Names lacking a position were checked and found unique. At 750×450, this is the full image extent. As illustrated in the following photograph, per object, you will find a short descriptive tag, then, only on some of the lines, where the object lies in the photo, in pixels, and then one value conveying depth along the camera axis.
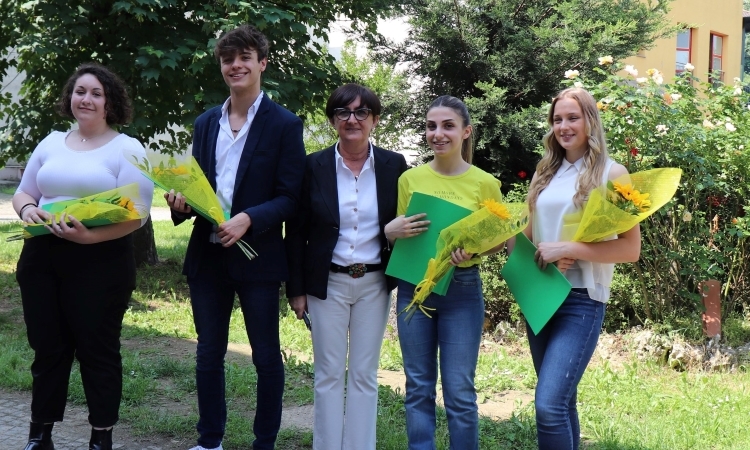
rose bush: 6.93
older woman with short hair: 3.71
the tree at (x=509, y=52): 9.88
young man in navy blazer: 3.79
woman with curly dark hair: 3.86
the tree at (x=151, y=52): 8.30
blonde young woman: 3.29
